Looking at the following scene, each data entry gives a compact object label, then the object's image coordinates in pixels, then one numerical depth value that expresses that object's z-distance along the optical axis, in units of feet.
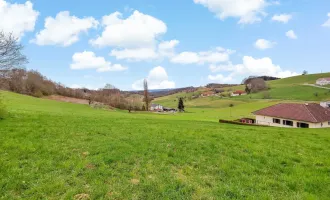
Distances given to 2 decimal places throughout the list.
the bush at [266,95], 385.25
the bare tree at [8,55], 50.76
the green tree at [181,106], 336.59
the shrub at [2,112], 52.25
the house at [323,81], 440.70
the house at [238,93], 495.04
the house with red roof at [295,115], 138.62
